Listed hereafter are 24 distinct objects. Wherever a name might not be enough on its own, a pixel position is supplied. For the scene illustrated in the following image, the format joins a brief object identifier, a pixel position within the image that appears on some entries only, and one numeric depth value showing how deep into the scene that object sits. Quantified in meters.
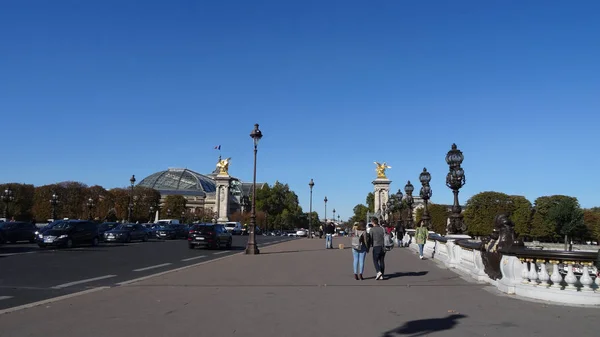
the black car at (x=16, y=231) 30.72
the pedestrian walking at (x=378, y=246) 14.35
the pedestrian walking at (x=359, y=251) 14.27
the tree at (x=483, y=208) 93.88
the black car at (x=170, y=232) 46.22
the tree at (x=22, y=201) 88.78
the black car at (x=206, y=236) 30.08
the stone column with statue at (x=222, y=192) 108.81
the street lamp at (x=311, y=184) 65.06
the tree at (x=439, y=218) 104.88
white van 69.00
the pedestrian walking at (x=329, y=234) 34.00
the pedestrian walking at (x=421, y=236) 23.05
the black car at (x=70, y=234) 27.31
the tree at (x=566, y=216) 89.62
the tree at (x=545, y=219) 92.03
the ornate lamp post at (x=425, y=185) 27.86
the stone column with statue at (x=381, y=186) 92.62
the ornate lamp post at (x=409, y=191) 34.61
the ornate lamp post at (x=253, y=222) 26.31
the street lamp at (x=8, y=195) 50.70
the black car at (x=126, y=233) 36.78
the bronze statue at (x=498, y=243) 11.20
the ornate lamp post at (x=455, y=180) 19.09
